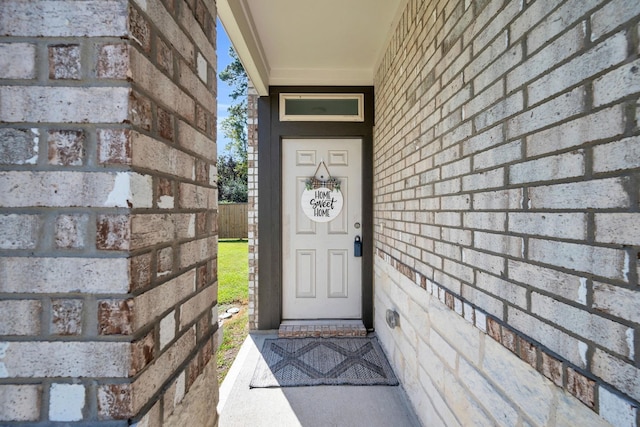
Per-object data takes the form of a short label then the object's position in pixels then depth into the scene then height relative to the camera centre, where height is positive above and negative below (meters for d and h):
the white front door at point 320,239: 3.19 -0.31
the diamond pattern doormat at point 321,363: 2.26 -1.28
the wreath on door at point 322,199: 3.17 +0.11
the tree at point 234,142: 11.72 +3.08
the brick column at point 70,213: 0.66 -0.01
